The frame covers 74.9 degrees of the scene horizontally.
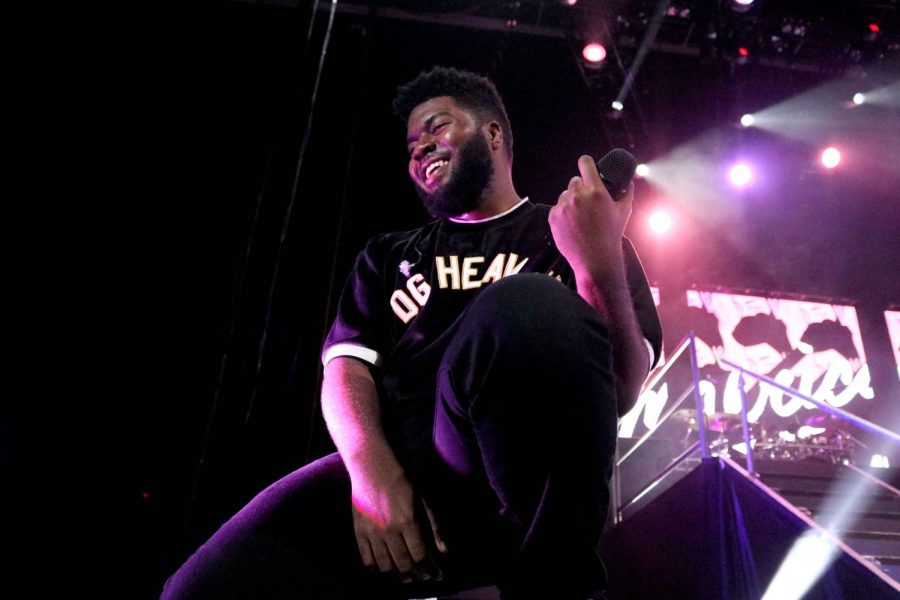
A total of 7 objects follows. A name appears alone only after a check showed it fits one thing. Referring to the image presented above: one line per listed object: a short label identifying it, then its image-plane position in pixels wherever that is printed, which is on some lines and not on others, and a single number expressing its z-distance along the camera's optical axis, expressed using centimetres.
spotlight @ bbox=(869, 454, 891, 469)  675
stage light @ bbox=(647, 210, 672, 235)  802
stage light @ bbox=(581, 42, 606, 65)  614
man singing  66
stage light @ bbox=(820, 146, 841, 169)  796
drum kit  631
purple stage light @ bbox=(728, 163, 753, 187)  757
